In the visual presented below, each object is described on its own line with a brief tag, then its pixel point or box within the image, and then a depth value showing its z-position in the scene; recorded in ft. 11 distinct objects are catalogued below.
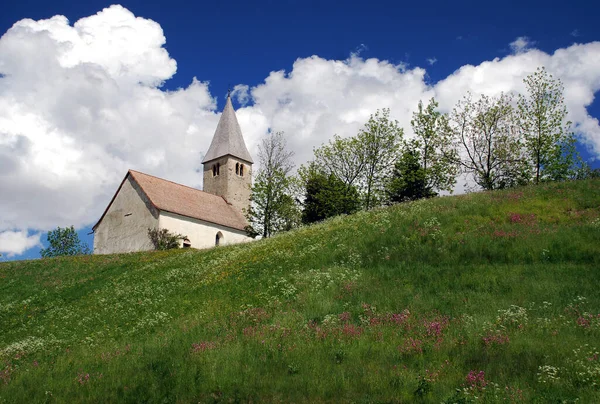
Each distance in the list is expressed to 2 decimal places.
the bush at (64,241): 328.90
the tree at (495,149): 163.32
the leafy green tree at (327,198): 171.94
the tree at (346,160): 180.45
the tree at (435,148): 170.40
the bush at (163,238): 160.76
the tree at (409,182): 163.43
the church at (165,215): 170.34
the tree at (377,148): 177.99
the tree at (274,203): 181.37
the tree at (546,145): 155.53
